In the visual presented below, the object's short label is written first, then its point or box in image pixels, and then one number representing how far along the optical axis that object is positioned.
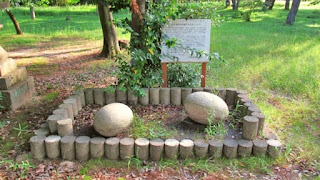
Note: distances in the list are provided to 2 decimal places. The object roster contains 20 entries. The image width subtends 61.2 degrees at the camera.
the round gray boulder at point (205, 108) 3.36
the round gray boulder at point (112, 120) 3.09
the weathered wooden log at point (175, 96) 4.20
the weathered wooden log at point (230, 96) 4.26
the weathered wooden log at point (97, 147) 2.97
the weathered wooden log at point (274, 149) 3.02
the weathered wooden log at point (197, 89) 4.25
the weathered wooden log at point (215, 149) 3.01
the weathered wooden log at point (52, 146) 2.96
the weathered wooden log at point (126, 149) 2.95
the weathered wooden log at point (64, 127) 3.10
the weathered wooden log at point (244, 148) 3.02
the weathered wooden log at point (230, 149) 3.01
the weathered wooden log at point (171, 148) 2.97
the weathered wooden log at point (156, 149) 2.96
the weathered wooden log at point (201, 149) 2.99
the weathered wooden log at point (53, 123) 3.19
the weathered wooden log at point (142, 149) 2.96
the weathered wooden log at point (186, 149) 2.97
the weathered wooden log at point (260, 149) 3.03
